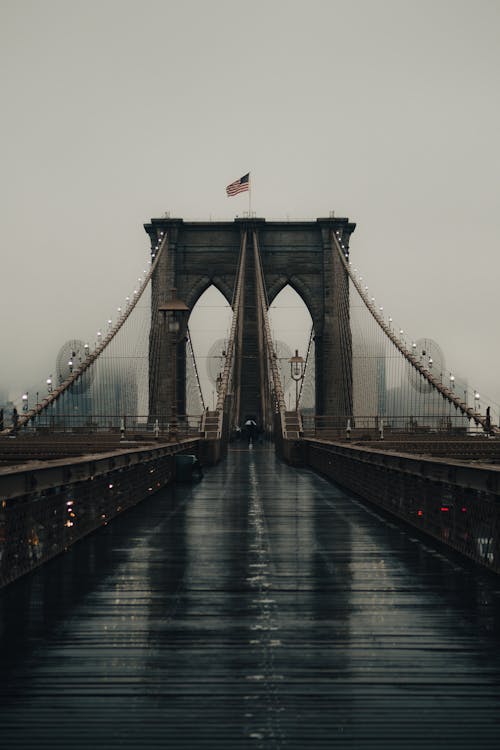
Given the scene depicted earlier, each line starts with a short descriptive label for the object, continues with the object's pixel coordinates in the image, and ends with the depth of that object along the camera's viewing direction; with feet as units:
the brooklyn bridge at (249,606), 15.76
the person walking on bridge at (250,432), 247.50
